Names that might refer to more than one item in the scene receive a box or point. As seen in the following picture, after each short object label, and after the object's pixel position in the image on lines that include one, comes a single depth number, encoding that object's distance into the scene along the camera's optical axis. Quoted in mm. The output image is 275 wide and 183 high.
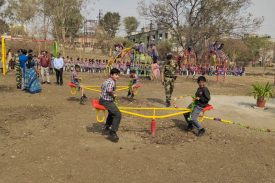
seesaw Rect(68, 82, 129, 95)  11703
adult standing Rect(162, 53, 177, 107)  10883
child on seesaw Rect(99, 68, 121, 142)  7117
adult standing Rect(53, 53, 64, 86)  16203
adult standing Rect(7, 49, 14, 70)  23039
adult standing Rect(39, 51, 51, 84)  16062
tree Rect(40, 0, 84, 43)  36500
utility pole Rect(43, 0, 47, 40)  36984
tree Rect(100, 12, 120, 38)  64375
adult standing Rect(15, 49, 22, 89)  14644
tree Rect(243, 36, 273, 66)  57731
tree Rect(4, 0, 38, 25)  37969
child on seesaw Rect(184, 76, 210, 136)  7895
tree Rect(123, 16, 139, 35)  70938
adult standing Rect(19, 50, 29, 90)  13961
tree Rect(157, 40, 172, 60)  50969
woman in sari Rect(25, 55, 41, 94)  13602
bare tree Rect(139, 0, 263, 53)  28602
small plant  11414
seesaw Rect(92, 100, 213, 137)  7223
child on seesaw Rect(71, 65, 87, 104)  12031
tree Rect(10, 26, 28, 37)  47050
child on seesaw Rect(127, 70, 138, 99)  12556
